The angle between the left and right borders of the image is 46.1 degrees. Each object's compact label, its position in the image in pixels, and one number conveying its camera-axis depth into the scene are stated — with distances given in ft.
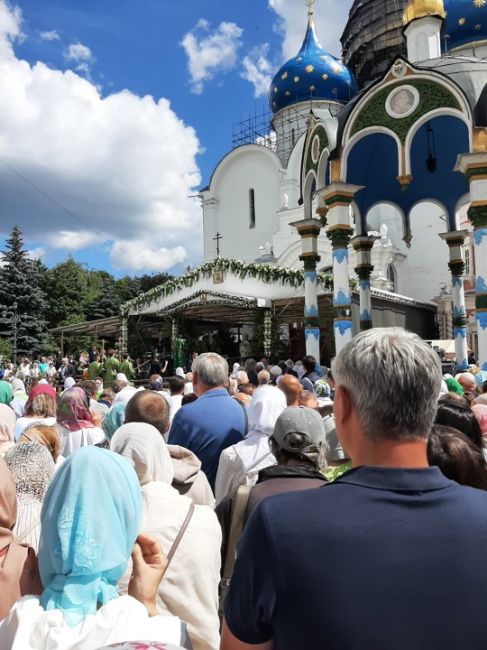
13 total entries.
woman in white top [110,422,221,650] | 7.50
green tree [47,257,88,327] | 150.71
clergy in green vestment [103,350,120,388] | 49.80
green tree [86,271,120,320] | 157.99
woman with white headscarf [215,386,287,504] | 12.39
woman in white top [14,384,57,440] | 17.26
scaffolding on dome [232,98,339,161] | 106.32
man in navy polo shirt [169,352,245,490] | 13.71
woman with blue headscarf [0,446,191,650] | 5.60
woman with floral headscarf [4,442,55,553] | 8.34
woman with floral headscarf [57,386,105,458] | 15.66
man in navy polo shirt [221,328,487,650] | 4.25
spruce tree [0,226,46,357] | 115.14
